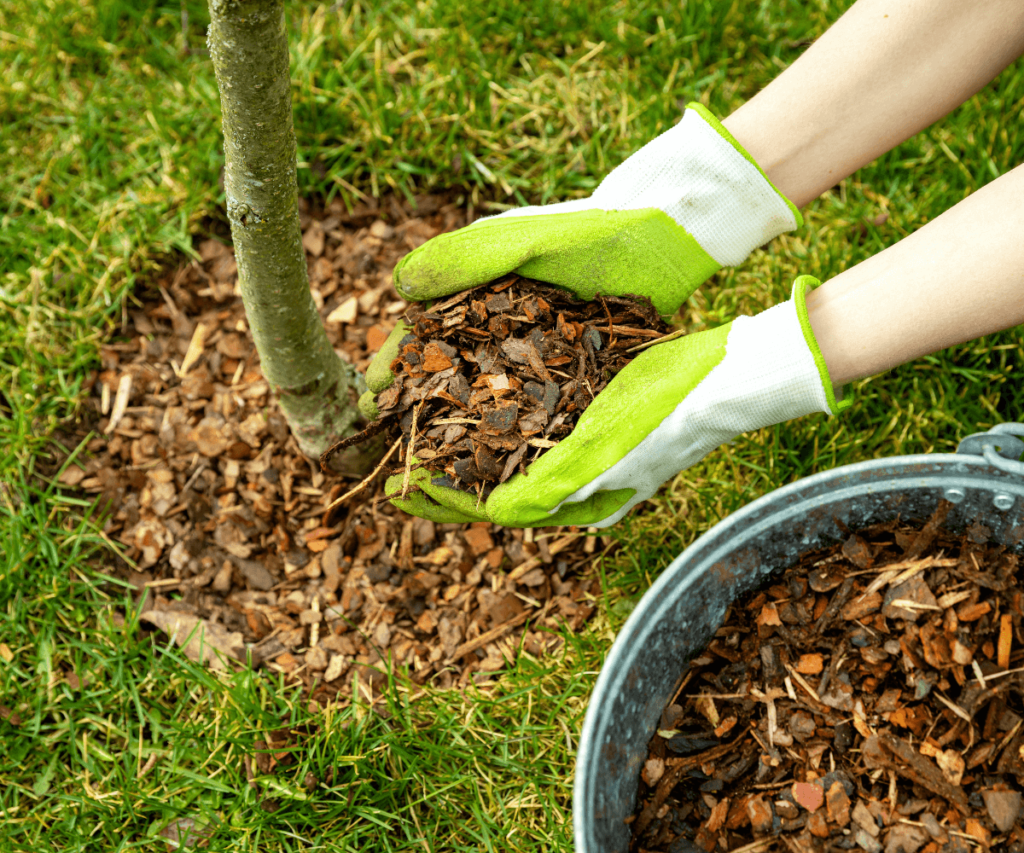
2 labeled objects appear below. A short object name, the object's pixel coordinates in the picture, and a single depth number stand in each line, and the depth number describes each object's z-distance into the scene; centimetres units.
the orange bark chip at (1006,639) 109
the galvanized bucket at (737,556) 106
